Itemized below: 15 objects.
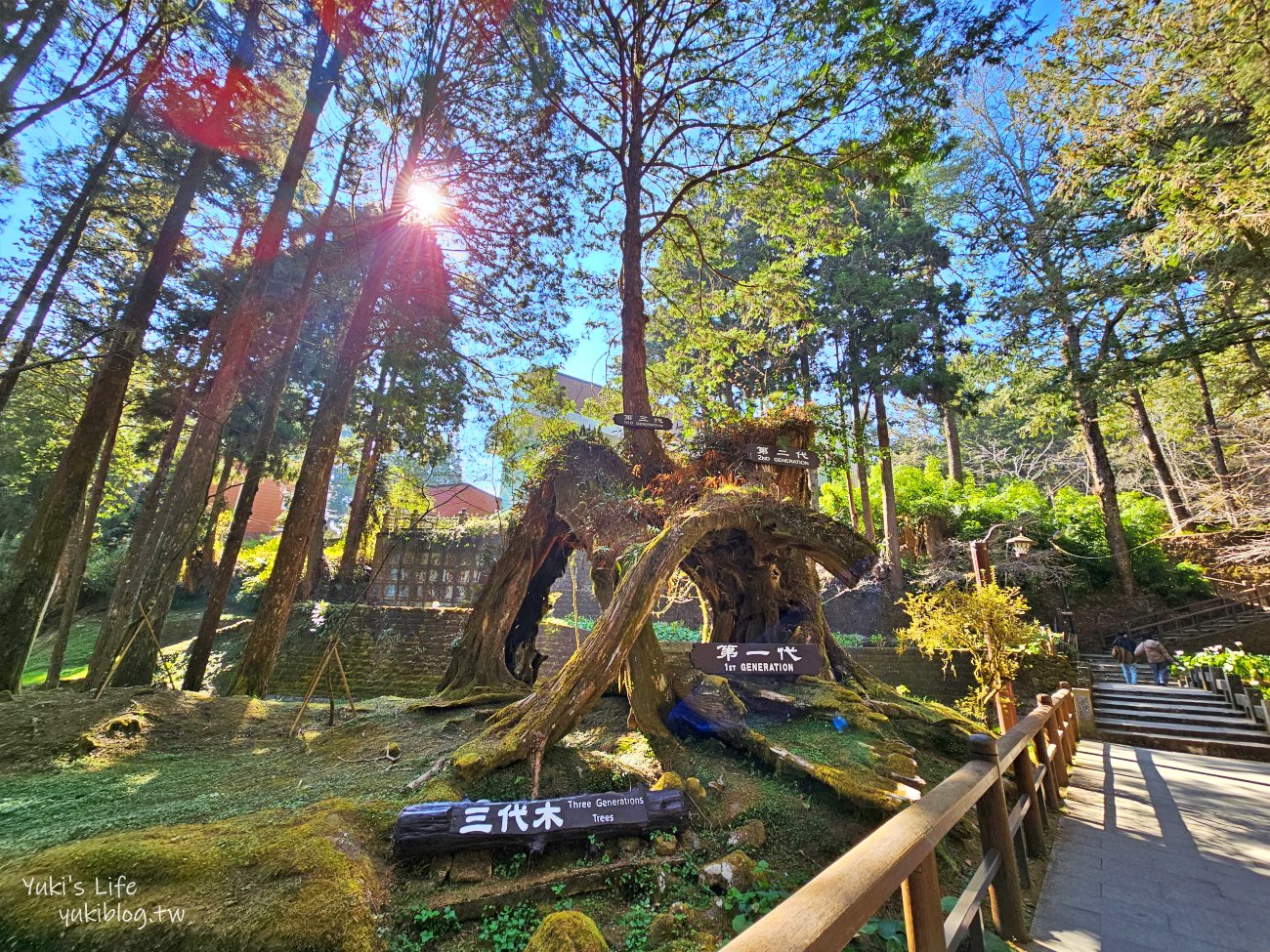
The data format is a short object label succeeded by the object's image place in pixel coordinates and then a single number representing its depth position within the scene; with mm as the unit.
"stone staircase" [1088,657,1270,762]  8023
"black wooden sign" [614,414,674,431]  5852
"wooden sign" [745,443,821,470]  5340
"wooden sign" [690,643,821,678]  3773
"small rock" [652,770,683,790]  3410
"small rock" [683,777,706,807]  3520
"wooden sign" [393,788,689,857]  2617
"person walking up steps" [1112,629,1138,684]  11695
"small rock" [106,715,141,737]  4470
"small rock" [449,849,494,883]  2619
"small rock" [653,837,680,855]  2980
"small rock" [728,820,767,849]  3184
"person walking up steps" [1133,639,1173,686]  11250
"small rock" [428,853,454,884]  2588
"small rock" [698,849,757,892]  2812
